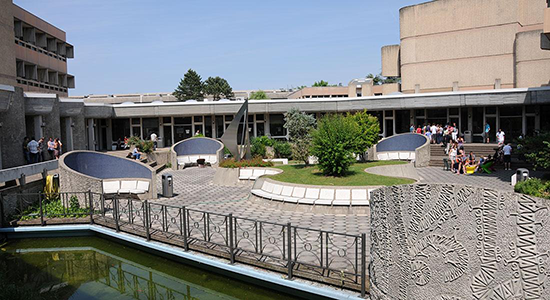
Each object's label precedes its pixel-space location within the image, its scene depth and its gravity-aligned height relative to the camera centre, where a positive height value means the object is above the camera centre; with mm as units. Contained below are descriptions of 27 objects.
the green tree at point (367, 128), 21844 -245
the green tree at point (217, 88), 78750 +6984
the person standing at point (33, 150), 19297 -907
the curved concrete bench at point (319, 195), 13633 -2294
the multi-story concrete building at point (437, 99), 29547 +1740
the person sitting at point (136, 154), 27036 -1642
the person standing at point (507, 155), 22141 -1761
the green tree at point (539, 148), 15438 -1050
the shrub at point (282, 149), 28891 -1588
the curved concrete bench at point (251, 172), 20030 -2146
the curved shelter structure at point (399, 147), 27141 -1505
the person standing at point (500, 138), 23922 -920
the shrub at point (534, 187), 12781 -2084
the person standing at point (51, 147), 21578 -879
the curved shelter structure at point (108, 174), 14750 -1737
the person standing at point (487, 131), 28219 -616
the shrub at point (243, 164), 20427 -1785
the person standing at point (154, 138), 32006 -782
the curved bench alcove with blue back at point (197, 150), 28484 -1549
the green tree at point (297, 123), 29172 +127
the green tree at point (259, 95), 67938 +4780
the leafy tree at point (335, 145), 16000 -786
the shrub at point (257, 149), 27359 -1470
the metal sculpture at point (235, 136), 22203 -511
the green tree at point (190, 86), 80875 +7588
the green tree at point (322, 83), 96600 +9107
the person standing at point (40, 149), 20530 -920
